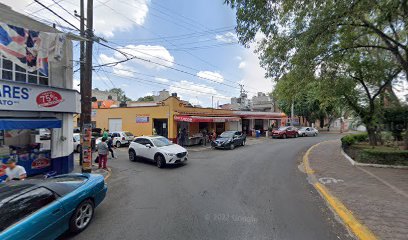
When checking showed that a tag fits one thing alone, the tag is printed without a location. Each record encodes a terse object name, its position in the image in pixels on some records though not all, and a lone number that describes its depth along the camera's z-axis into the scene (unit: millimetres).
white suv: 11484
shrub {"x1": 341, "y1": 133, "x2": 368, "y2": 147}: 15986
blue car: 3546
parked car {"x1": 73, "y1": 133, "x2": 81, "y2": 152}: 17361
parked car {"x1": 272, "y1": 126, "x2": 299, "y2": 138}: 30562
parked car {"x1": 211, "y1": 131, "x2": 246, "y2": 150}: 18750
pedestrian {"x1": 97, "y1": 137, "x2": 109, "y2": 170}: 10891
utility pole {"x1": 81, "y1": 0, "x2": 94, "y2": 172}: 9359
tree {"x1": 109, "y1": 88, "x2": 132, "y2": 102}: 73400
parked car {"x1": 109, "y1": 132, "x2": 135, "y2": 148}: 20516
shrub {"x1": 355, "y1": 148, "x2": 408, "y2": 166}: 10633
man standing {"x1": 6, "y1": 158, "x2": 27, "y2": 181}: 6262
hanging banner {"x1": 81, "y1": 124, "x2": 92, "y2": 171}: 9297
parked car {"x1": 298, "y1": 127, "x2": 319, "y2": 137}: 35272
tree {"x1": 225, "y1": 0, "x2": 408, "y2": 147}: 8039
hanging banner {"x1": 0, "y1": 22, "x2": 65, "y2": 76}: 7933
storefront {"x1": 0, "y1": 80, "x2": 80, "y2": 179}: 7746
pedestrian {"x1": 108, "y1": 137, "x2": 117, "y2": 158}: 14477
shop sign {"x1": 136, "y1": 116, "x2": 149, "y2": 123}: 22234
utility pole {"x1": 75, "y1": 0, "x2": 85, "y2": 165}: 10484
